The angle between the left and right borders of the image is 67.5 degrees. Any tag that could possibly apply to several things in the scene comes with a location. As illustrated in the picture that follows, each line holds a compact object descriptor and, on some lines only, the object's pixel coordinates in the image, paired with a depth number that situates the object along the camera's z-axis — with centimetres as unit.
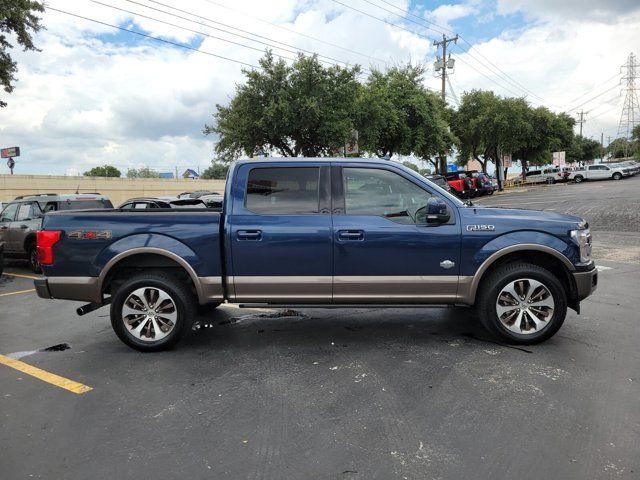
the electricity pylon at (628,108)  10306
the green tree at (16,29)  1681
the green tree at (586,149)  8172
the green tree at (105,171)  9819
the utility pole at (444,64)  3947
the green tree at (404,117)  2895
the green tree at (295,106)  2338
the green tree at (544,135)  4919
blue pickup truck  489
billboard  4144
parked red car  3050
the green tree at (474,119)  3966
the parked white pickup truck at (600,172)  4262
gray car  1092
